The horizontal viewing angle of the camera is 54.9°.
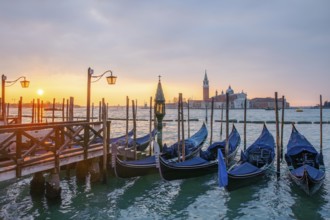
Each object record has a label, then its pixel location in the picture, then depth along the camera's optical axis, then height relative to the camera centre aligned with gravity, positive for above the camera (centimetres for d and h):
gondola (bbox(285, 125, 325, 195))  794 -167
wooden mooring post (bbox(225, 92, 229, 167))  937 -32
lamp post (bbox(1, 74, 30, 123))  1020 +55
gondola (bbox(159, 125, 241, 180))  880 -178
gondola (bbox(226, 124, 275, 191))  826 -172
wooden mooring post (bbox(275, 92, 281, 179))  994 -122
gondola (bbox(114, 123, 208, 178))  896 -177
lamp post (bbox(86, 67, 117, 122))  930 +82
